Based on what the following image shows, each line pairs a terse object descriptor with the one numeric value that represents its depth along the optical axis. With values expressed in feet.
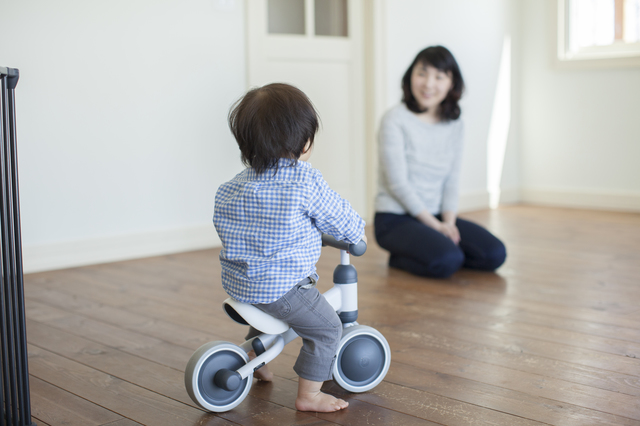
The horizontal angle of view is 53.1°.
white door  11.10
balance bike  4.05
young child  3.91
